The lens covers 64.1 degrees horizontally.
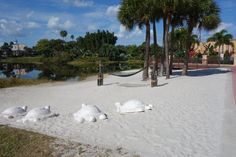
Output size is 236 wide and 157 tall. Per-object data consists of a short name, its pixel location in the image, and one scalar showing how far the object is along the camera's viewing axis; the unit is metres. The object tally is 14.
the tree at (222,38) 31.42
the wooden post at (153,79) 9.18
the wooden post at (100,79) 9.96
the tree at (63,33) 60.68
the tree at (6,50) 59.99
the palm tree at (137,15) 10.54
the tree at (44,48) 51.25
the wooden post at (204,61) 24.68
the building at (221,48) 36.16
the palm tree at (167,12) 10.48
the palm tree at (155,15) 10.44
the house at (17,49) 62.65
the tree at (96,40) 49.31
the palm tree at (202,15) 11.44
